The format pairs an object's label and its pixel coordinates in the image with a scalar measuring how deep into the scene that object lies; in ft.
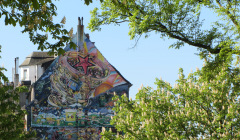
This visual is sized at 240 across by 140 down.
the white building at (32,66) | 265.13
